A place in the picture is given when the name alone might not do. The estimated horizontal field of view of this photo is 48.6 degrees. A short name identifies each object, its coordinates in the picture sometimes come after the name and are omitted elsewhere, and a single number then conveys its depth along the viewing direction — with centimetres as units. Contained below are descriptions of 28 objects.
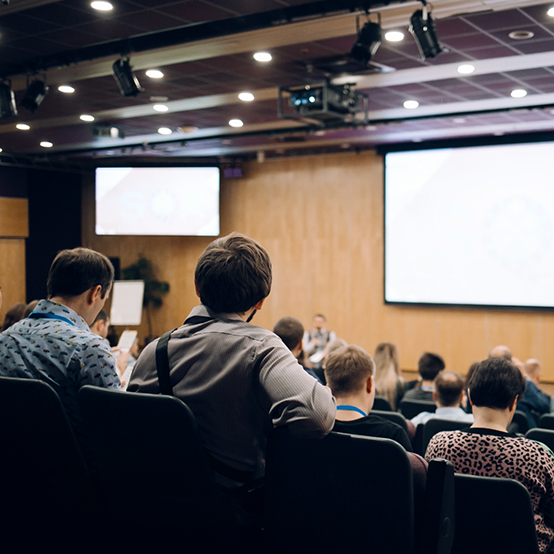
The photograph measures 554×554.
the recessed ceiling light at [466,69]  598
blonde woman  540
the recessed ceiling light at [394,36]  509
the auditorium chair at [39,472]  174
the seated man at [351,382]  252
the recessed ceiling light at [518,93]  692
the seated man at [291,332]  427
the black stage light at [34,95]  603
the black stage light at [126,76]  553
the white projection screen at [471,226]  900
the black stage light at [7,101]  627
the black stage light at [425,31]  438
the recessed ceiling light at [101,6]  454
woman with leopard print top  216
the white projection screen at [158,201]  1129
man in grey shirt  144
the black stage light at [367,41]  461
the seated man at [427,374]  496
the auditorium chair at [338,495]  137
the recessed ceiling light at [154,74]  618
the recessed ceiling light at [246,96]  710
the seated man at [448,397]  391
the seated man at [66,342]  188
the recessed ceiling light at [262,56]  561
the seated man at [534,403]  477
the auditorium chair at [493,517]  187
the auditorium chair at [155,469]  150
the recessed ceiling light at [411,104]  748
